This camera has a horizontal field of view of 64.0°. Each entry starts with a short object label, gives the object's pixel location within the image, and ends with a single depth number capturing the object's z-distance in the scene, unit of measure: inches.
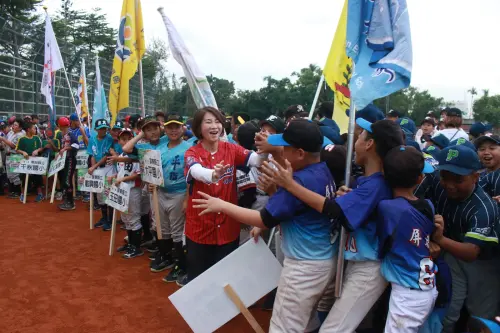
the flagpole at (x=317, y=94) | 204.1
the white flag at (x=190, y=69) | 184.5
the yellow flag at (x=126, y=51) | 229.6
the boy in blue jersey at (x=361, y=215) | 92.7
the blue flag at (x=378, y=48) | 107.2
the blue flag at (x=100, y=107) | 311.4
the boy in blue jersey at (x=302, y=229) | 100.9
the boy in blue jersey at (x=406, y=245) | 91.3
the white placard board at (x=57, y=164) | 358.6
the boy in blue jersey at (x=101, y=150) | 282.2
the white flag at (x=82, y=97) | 402.2
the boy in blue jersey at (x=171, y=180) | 199.0
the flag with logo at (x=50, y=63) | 363.9
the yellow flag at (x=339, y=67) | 179.3
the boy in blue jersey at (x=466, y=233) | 101.2
